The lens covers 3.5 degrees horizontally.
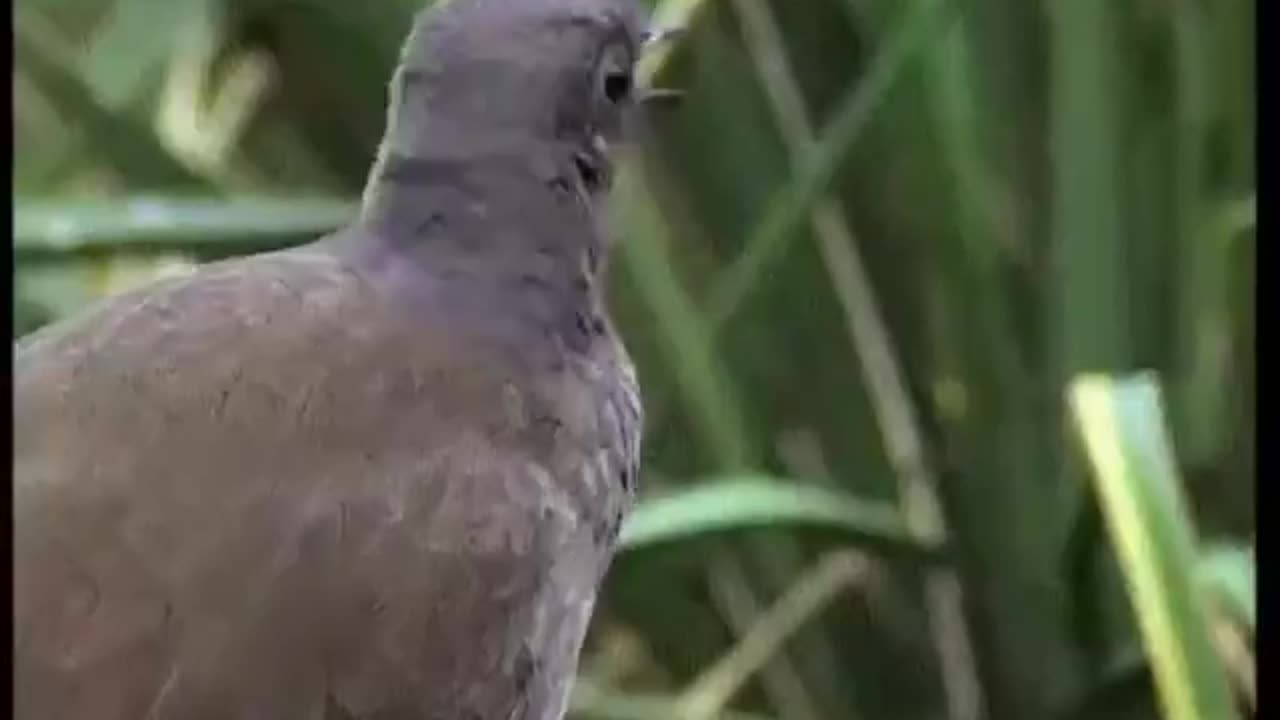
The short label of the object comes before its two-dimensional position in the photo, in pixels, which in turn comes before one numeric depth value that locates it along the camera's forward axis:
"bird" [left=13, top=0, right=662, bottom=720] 2.69
